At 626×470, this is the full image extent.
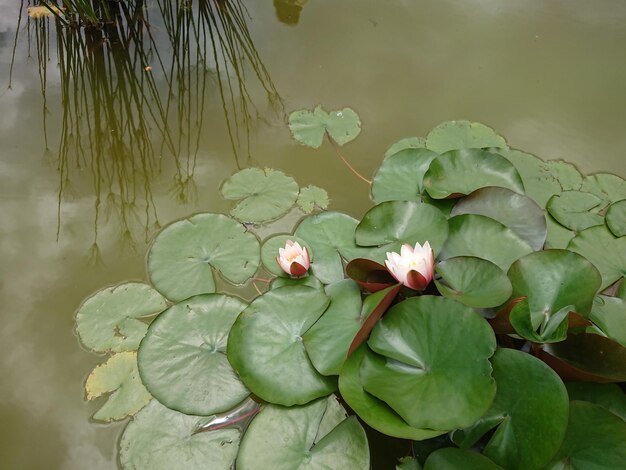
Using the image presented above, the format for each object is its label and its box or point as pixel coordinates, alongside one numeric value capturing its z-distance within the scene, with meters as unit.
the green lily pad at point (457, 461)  0.97
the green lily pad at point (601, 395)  1.06
